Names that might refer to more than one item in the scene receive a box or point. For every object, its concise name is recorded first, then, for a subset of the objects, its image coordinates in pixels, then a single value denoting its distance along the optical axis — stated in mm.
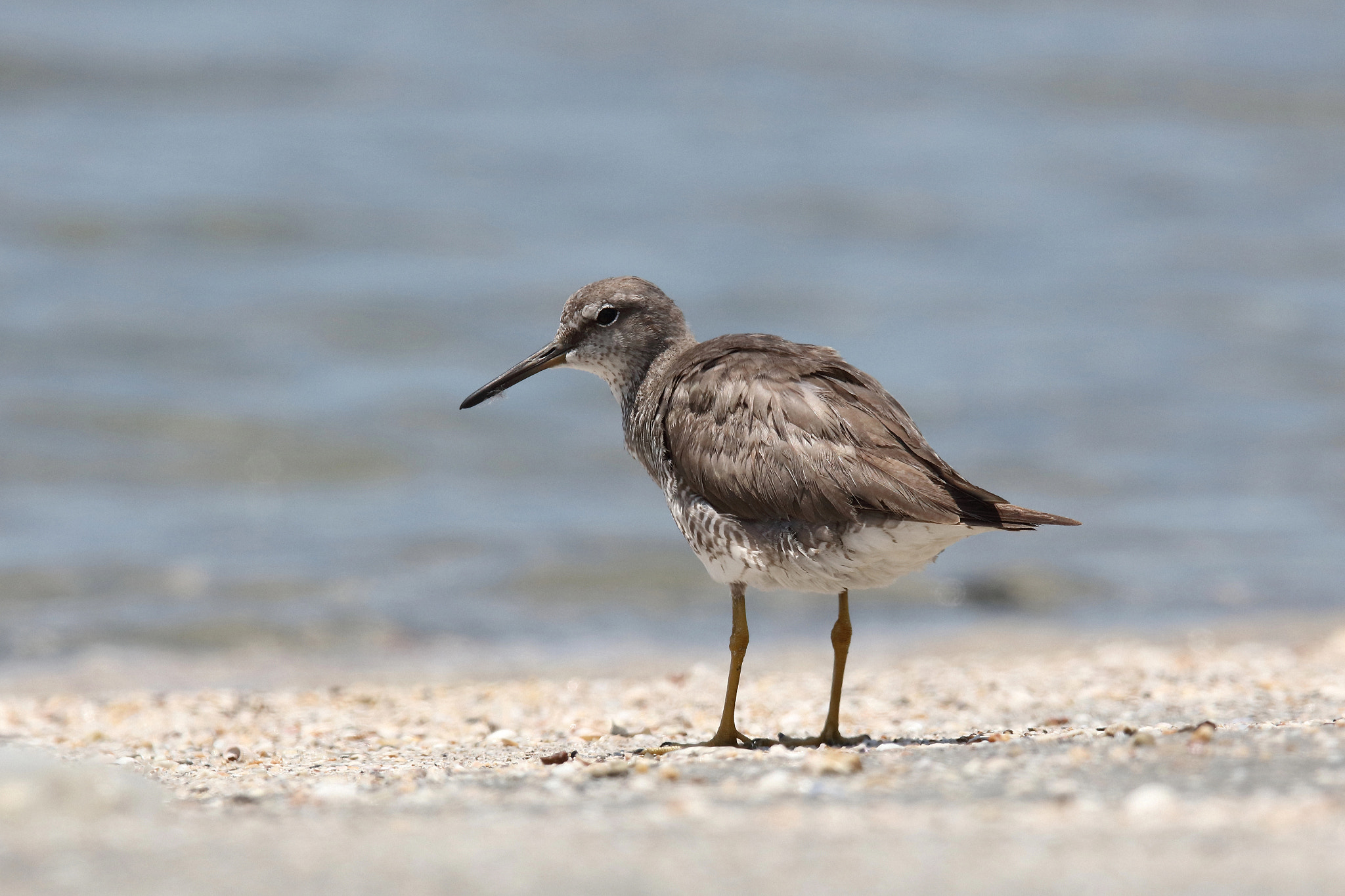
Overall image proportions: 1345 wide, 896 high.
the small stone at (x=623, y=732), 12914
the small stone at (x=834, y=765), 9078
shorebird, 10539
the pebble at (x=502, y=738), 12562
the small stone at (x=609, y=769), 9430
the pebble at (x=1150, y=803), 7590
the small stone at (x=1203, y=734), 9266
